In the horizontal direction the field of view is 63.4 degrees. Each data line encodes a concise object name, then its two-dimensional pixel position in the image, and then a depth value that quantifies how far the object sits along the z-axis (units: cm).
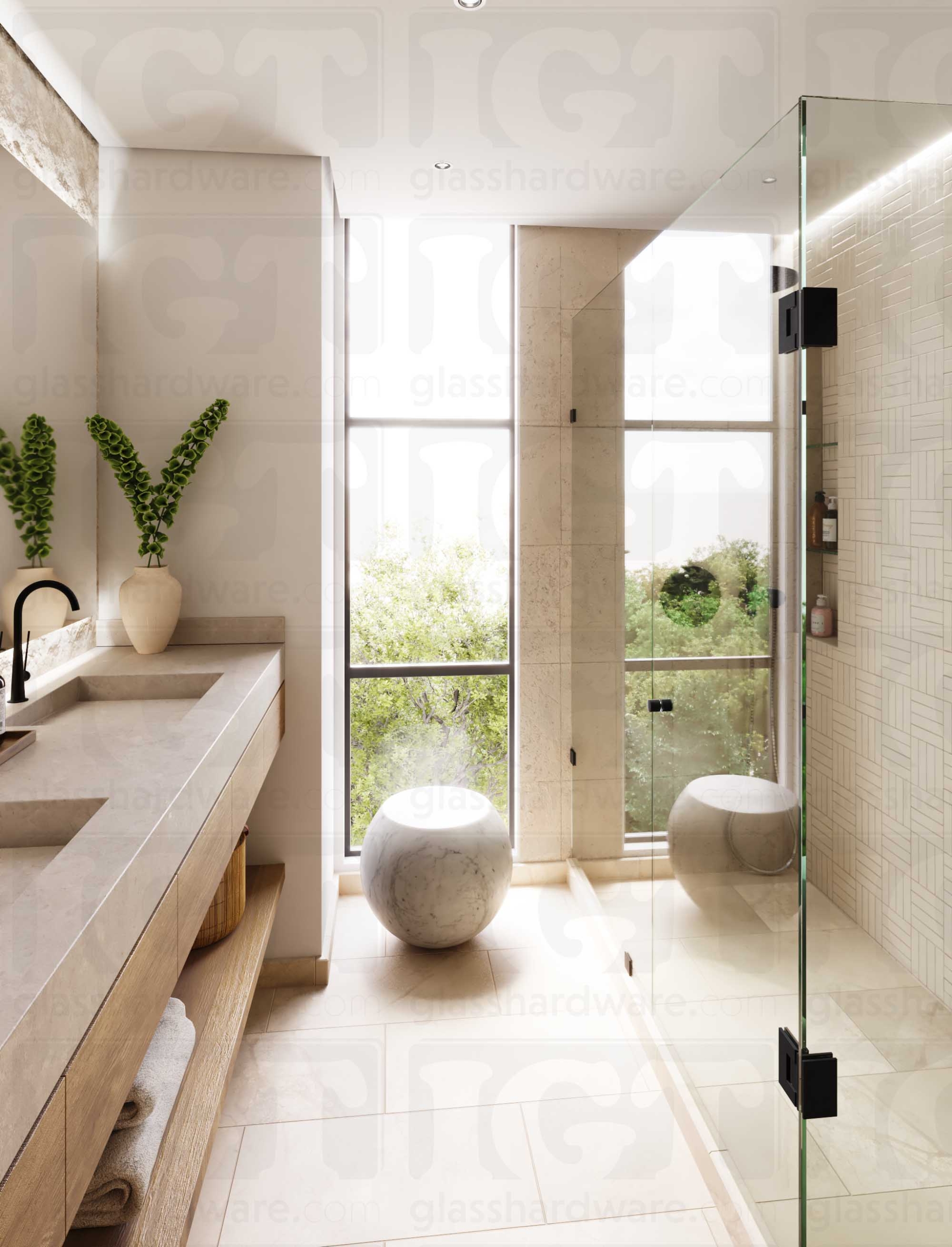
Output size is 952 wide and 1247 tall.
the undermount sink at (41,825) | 112
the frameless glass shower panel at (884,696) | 122
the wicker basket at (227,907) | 200
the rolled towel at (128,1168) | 109
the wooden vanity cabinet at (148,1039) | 70
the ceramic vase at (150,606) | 217
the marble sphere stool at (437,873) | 242
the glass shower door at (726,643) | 134
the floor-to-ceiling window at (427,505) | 299
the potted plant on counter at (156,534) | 216
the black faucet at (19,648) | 167
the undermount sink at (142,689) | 192
